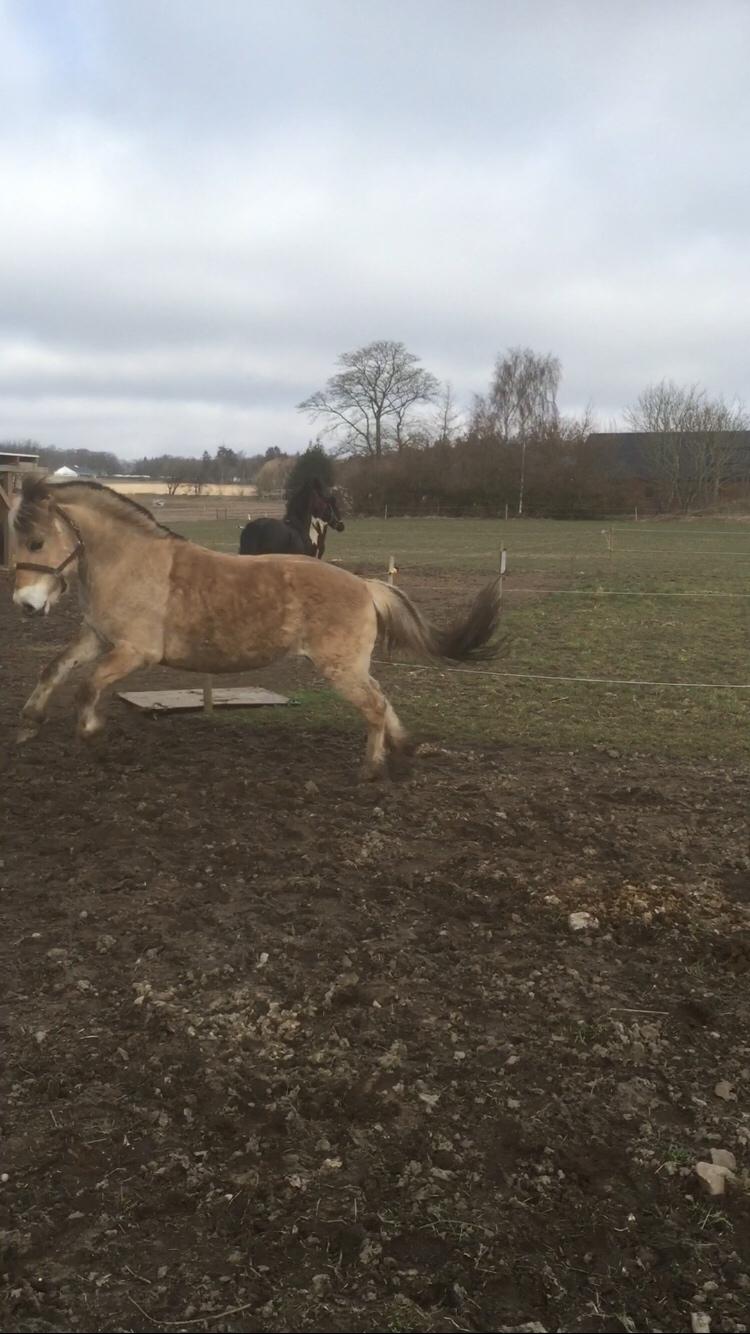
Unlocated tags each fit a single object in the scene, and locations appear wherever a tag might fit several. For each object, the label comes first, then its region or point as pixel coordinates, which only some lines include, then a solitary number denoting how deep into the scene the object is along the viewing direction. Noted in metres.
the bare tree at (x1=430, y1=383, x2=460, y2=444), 61.03
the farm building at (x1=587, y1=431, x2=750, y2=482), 56.94
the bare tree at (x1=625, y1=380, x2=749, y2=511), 56.28
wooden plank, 6.88
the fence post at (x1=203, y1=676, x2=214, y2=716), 6.79
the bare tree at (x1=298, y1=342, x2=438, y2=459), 63.31
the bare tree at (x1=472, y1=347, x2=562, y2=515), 68.75
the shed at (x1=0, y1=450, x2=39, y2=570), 13.43
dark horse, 10.81
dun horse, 5.14
